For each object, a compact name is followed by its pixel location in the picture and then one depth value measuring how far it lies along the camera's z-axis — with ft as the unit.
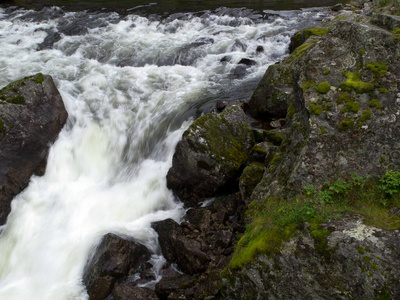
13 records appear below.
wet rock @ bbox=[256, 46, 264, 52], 52.54
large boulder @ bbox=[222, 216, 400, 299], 13.93
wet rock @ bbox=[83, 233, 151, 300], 22.77
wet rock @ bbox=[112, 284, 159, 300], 21.44
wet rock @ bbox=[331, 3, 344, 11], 74.57
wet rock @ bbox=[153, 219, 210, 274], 22.29
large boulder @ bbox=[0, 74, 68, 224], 29.37
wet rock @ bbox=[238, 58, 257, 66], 48.89
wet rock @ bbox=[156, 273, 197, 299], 21.11
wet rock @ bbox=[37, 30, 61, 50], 56.60
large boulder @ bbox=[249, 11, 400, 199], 18.58
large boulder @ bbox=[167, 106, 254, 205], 27.89
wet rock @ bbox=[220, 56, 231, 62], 50.24
